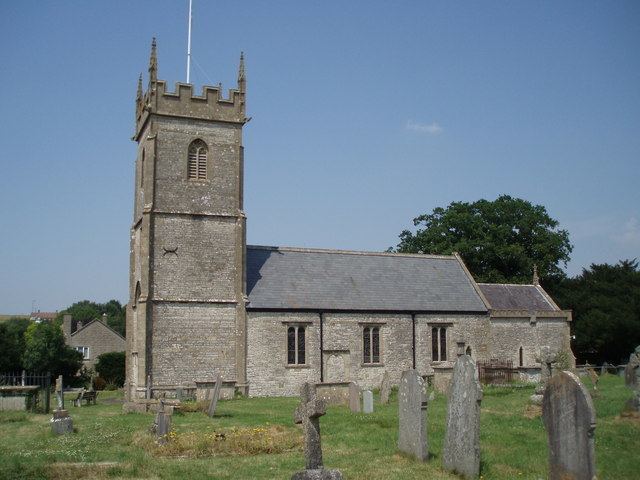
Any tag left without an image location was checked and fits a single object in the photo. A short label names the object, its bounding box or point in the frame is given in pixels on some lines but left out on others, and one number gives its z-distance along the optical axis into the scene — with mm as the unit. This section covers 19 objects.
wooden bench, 29083
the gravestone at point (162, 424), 15344
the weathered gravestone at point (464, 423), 11984
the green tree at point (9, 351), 49656
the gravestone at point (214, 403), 21578
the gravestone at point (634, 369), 17969
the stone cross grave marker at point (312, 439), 9695
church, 30688
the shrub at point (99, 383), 46750
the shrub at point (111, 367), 50719
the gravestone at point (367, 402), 22012
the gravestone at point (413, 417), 13344
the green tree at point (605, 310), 44312
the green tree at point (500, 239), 54688
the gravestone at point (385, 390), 25281
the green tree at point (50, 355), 51781
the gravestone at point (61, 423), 17875
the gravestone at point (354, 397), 22312
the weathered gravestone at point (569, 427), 9750
